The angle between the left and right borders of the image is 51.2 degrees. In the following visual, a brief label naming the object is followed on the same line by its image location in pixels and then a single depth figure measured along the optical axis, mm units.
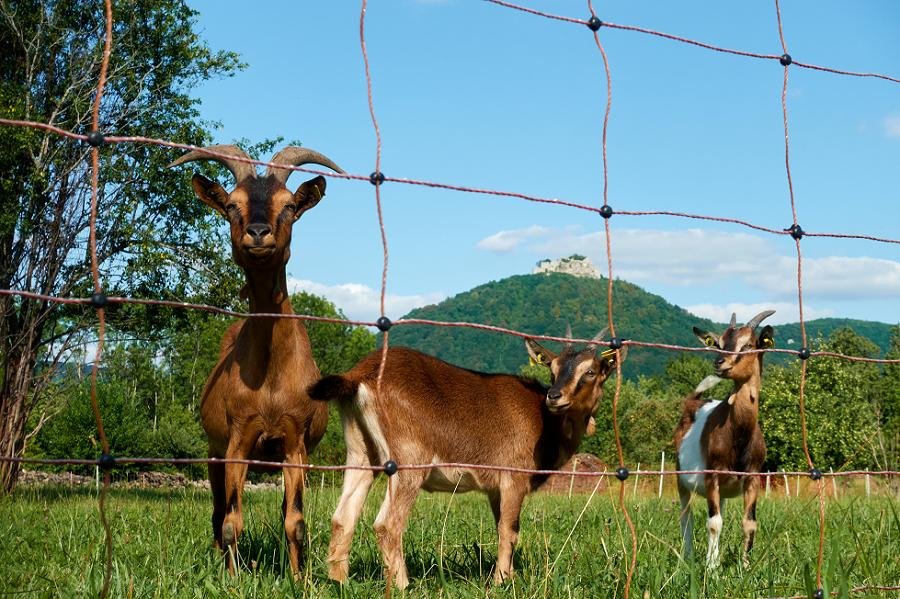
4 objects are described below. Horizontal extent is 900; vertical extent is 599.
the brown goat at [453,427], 5332
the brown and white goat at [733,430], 7137
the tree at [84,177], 15906
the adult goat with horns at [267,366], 4770
